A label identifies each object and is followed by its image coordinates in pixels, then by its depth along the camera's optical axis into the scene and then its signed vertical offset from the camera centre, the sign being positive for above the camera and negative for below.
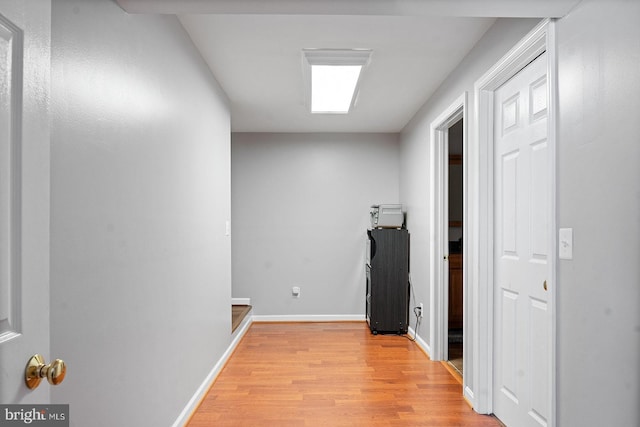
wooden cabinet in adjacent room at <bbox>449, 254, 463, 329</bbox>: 4.76 -0.79
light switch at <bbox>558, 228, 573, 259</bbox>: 1.84 -0.12
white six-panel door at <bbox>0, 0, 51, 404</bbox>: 0.88 +0.05
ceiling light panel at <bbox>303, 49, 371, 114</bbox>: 3.05 +1.09
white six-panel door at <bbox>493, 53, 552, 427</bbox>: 2.22 -0.19
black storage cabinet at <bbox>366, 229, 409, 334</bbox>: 4.98 -0.74
